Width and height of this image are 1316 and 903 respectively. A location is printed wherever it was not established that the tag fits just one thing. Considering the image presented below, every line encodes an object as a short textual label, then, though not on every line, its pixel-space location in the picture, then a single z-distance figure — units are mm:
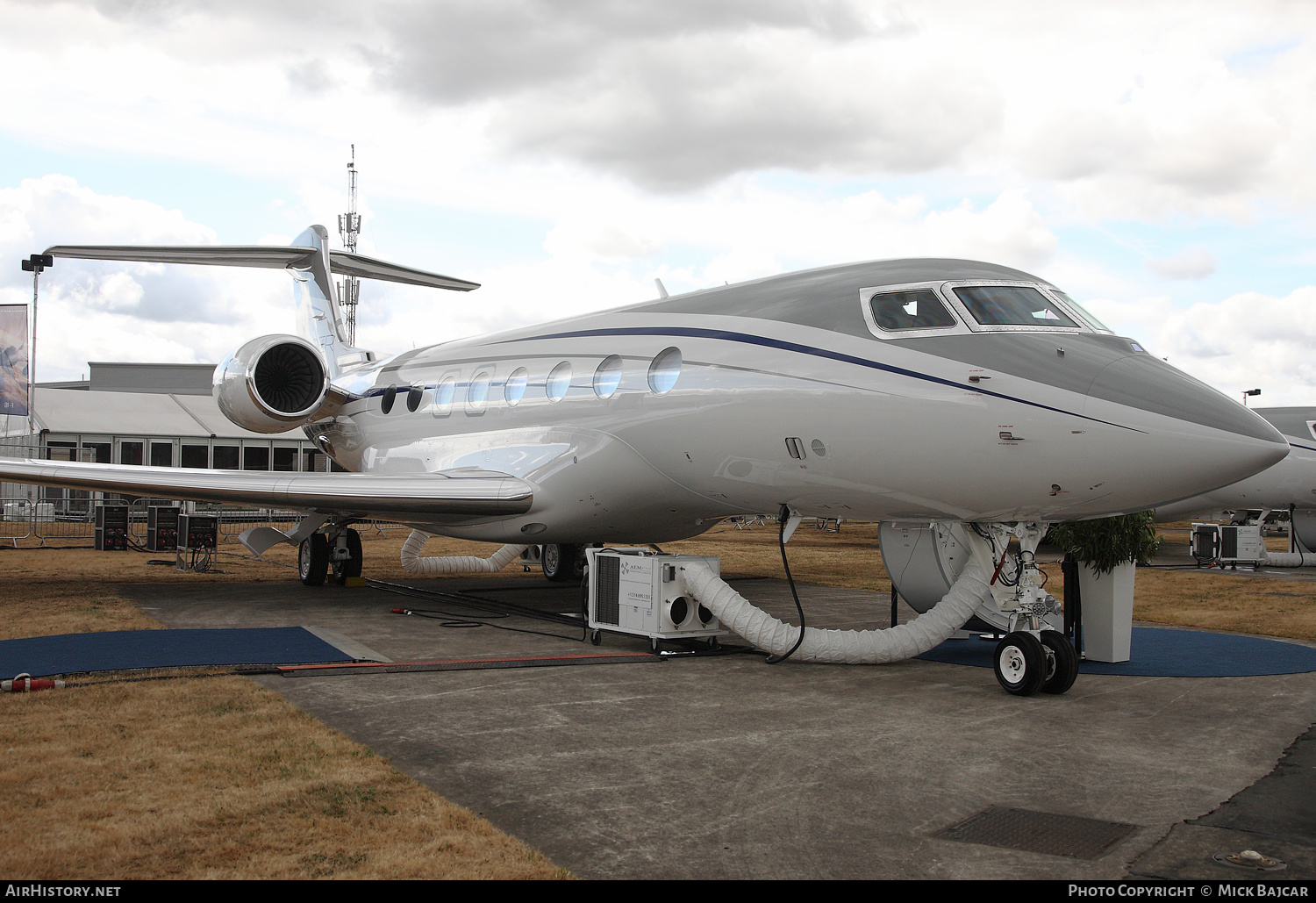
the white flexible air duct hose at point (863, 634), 8680
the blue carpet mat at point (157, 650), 8000
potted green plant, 9195
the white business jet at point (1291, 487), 23109
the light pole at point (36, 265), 20828
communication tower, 47781
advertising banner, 20266
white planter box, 9219
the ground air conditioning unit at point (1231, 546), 22375
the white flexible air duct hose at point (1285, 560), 23141
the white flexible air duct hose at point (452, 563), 16953
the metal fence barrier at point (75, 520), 28694
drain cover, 4348
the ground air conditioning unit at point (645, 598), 9383
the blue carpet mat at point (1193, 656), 9031
